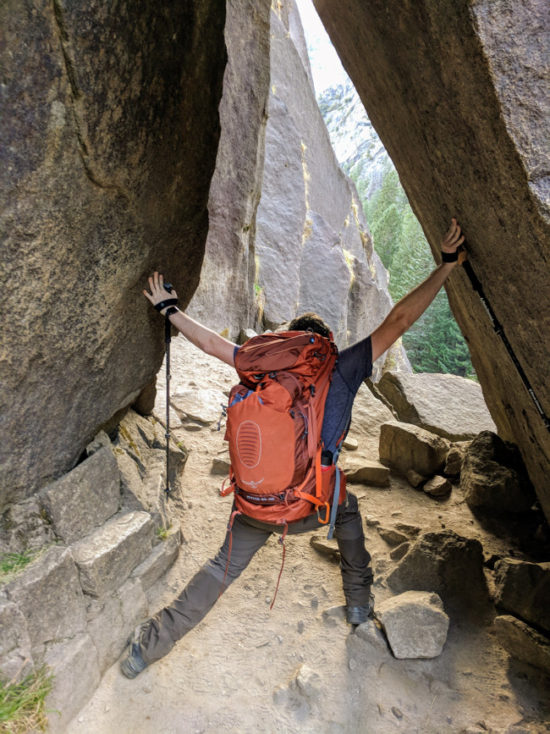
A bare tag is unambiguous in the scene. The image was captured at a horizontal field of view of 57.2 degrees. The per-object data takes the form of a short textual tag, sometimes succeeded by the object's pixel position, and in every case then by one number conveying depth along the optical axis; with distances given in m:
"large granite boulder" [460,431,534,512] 5.73
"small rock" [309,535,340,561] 4.86
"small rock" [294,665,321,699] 3.51
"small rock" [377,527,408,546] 5.14
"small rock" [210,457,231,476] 5.96
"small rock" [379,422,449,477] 6.46
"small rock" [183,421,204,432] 6.62
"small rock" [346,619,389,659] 3.86
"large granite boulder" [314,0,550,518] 2.22
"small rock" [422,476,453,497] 6.16
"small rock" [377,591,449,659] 3.76
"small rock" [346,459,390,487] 6.27
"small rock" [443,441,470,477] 6.70
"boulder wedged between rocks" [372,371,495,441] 8.27
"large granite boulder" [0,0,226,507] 2.54
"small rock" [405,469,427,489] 6.31
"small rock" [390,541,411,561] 4.80
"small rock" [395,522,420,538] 5.25
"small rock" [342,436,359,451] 7.32
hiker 3.45
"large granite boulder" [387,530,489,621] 4.27
